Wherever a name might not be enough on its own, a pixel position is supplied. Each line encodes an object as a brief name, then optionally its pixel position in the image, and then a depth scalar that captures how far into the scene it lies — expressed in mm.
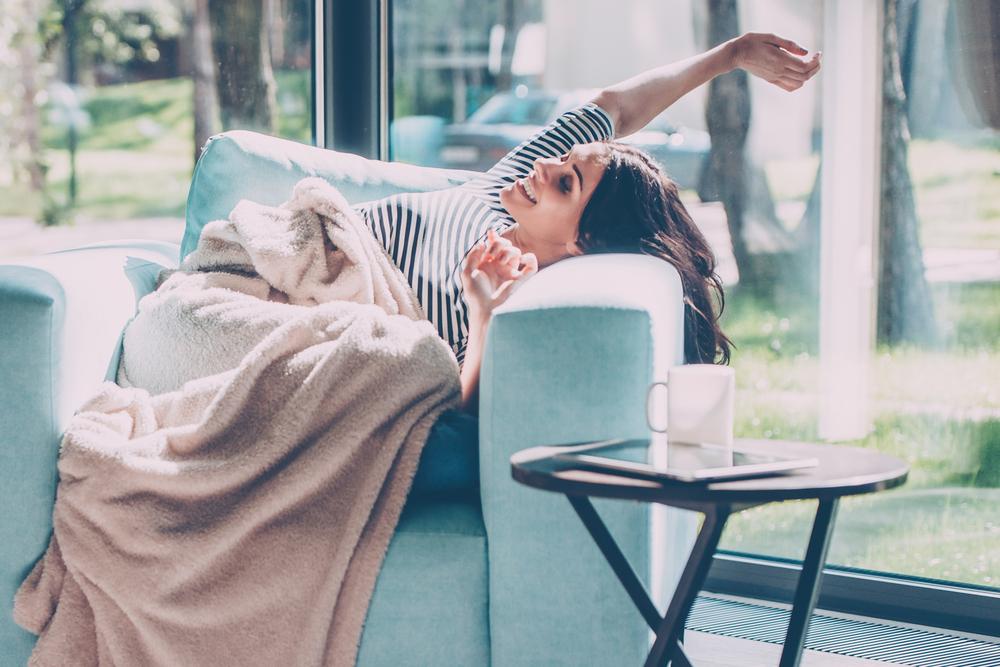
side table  2676
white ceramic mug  2860
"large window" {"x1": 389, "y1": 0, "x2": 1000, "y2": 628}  3913
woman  3608
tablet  2695
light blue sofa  3005
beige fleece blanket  3093
